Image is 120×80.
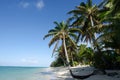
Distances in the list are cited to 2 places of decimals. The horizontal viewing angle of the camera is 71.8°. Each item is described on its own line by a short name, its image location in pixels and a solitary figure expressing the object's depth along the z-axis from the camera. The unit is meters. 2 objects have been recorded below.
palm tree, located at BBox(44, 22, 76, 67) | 13.62
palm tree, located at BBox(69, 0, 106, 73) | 10.96
